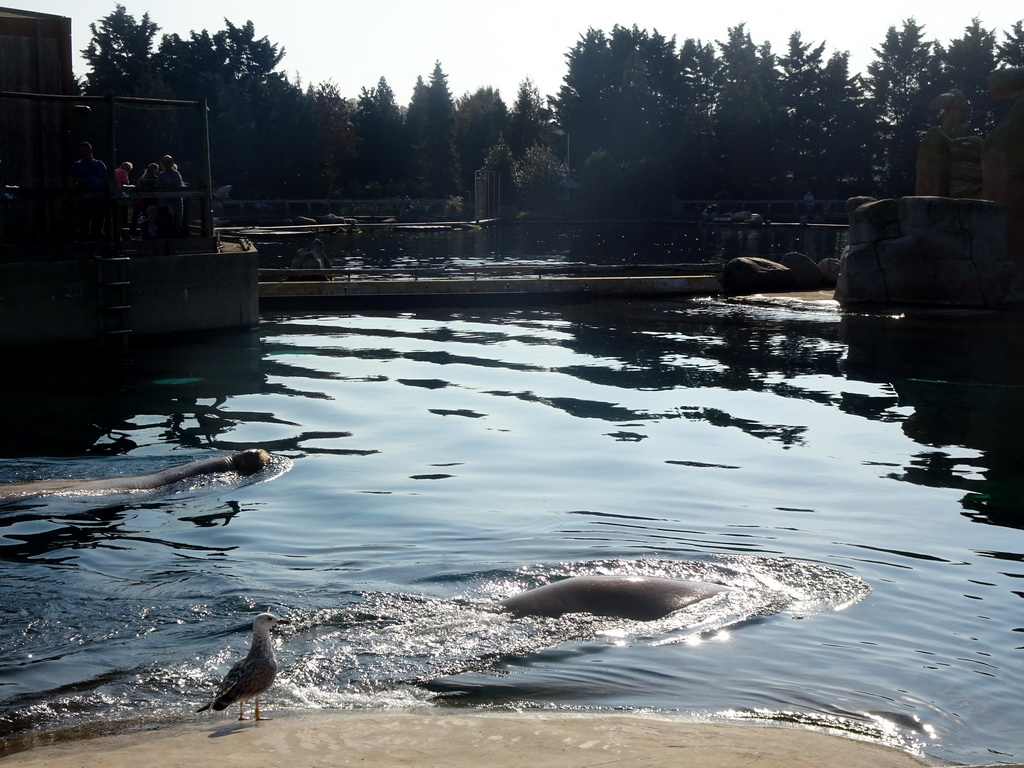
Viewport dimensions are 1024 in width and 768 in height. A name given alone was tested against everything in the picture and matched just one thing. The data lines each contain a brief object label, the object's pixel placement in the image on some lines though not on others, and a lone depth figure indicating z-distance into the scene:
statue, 25.23
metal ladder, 17.97
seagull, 5.69
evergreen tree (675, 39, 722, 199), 82.62
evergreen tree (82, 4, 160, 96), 71.50
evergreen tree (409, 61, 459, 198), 91.94
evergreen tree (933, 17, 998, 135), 76.62
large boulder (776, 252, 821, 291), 29.17
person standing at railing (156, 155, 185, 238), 19.30
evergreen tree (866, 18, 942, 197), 76.50
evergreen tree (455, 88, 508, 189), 100.19
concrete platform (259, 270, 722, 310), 26.17
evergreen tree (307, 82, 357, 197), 77.50
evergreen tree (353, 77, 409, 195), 85.81
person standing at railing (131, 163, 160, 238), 19.09
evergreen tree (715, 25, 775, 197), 80.44
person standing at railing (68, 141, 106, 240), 17.59
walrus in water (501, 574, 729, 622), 7.94
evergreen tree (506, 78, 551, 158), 94.44
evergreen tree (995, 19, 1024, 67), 77.31
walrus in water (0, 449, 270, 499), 10.70
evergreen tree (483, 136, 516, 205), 83.06
